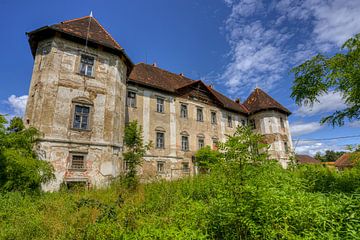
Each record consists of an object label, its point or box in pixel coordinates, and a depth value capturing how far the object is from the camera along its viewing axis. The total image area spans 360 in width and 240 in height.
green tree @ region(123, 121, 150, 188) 10.59
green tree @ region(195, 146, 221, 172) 17.38
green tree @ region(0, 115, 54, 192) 8.23
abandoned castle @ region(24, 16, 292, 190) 10.91
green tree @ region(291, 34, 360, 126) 5.67
